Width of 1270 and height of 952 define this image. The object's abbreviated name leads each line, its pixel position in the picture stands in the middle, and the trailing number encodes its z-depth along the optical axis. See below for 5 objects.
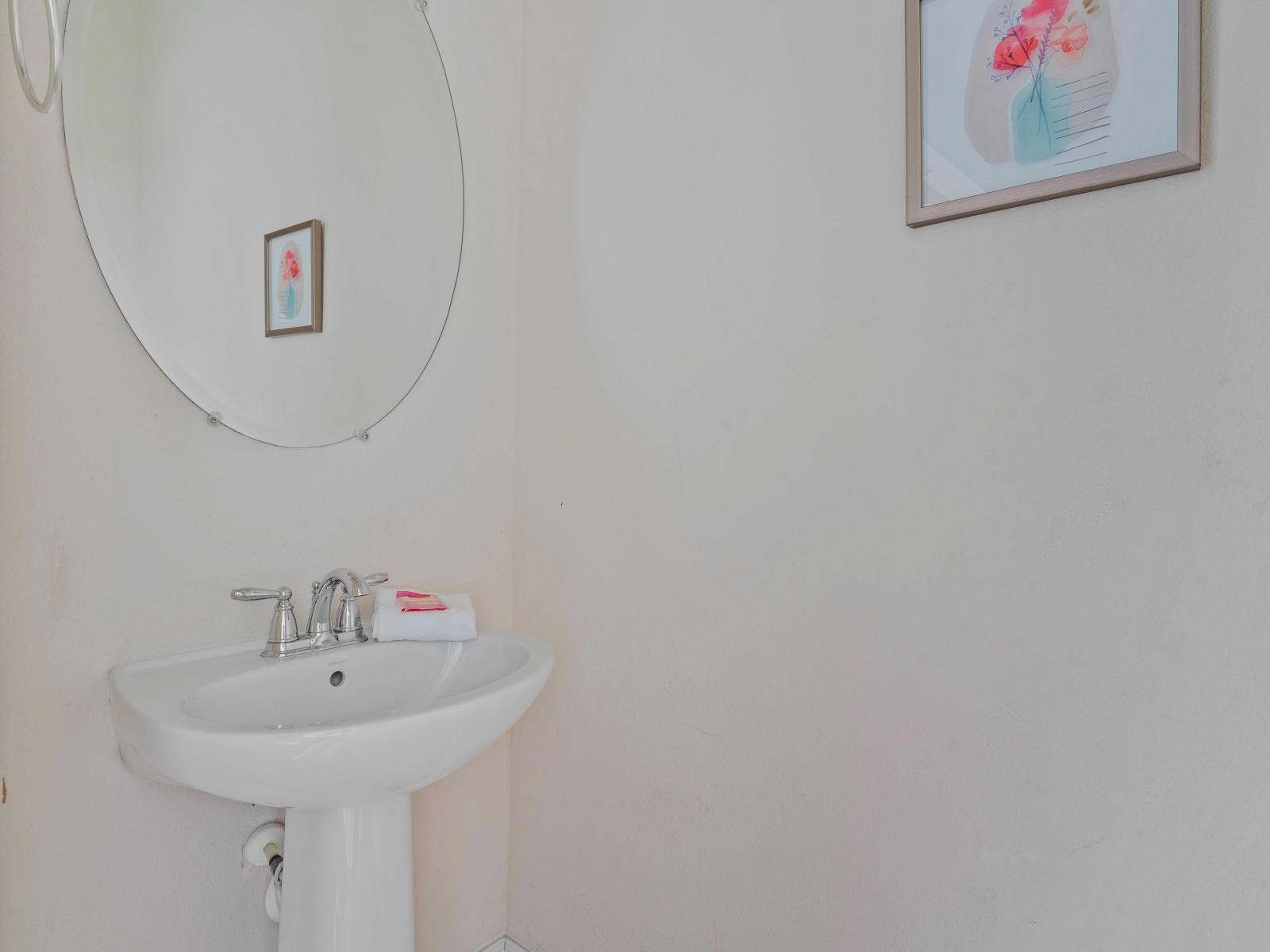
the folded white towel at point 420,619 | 1.20
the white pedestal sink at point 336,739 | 0.85
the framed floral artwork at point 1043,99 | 0.82
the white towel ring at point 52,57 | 0.60
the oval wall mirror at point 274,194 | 1.05
